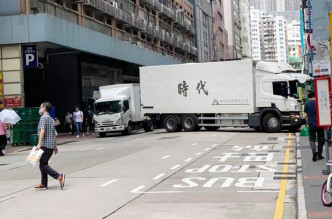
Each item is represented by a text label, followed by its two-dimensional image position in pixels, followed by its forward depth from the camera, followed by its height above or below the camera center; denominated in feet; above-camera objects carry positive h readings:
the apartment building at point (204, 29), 287.16 +54.04
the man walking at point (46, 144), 32.96 -1.81
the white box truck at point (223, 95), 82.43 +3.17
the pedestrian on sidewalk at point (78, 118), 100.17 -0.27
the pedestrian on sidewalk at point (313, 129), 40.75 -1.76
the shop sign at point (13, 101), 100.12 +3.81
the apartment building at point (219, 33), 352.08 +63.93
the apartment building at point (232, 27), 444.55 +82.42
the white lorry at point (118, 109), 97.60 +1.28
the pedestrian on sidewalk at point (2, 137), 67.26 -2.55
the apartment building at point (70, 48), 99.71 +17.10
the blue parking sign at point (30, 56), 100.86 +13.37
